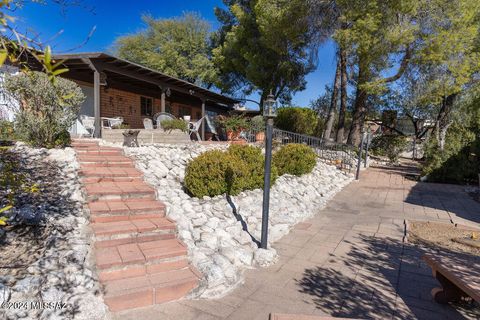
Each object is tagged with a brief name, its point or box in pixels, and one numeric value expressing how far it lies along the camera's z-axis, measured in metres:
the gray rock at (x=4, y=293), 2.31
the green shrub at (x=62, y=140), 5.45
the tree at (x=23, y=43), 0.96
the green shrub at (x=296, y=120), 16.91
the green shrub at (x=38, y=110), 5.10
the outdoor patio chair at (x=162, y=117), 9.61
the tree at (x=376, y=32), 10.10
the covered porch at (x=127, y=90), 7.90
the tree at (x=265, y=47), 12.23
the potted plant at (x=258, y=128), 11.64
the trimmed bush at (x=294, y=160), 7.85
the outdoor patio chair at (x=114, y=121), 9.11
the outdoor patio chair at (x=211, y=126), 12.46
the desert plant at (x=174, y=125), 8.51
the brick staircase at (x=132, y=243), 2.78
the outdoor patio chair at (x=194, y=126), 9.63
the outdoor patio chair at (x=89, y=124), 8.81
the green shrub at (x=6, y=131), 5.75
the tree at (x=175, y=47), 19.44
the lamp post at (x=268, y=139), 3.64
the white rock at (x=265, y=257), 3.63
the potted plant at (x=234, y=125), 10.98
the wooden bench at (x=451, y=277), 2.47
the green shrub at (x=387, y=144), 16.50
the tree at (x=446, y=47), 10.28
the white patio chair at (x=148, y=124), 9.70
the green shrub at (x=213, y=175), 4.93
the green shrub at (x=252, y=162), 5.71
